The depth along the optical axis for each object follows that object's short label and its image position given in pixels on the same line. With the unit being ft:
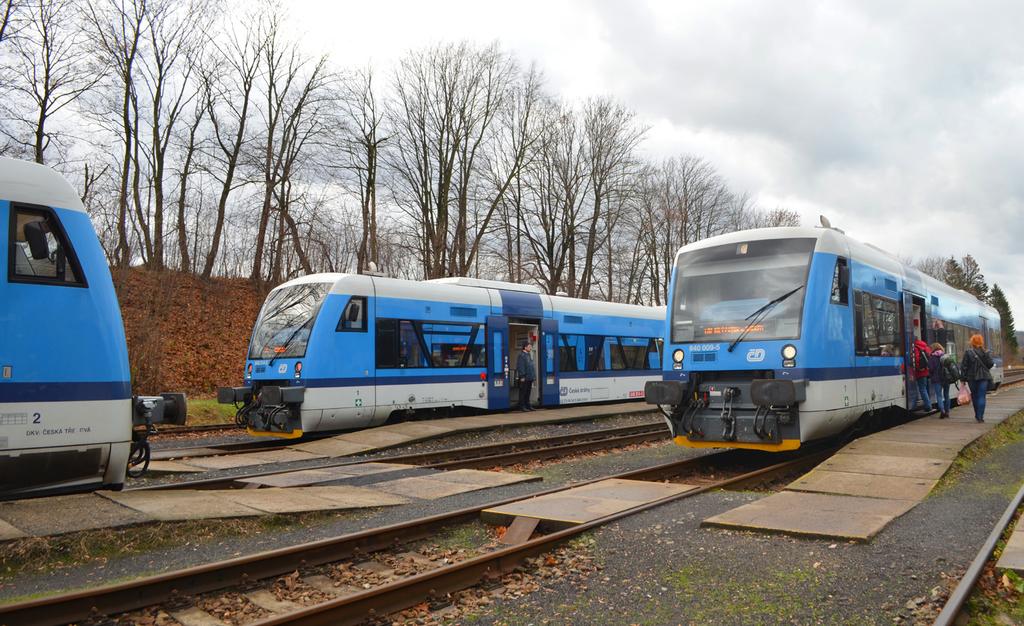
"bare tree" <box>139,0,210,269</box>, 89.10
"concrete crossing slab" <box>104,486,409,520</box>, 23.21
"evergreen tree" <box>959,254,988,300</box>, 255.70
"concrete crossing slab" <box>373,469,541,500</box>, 28.78
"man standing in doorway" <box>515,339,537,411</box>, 59.67
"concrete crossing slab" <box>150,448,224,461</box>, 40.67
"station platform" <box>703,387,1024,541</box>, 20.74
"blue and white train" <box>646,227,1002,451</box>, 31.14
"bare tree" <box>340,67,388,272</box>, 105.09
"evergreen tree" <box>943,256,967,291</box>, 247.70
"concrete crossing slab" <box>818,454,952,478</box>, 28.17
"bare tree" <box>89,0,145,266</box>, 83.46
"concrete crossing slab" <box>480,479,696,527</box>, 22.95
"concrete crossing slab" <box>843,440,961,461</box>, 31.45
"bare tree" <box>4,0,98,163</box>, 72.02
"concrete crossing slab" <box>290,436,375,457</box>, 40.88
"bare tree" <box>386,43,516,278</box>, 110.83
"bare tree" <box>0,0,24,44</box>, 63.10
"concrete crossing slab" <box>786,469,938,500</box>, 24.95
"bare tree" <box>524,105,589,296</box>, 126.21
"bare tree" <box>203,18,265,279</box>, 93.04
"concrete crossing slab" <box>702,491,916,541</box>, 19.99
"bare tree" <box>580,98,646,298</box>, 128.77
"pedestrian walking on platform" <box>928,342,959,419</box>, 44.45
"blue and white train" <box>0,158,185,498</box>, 19.99
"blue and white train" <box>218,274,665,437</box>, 44.98
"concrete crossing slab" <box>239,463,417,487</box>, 30.73
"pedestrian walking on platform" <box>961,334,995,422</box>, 40.63
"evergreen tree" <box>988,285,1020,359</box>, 261.26
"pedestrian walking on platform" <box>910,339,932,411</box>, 43.98
